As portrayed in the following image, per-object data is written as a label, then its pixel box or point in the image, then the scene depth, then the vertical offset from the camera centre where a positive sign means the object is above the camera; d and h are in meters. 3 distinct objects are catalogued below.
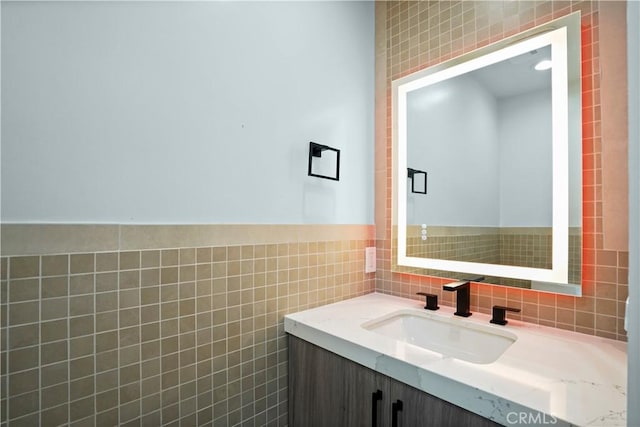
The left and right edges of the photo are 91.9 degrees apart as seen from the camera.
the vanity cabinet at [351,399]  0.81 -0.54
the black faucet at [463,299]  1.25 -0.31
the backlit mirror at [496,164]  1.09 +0.25
